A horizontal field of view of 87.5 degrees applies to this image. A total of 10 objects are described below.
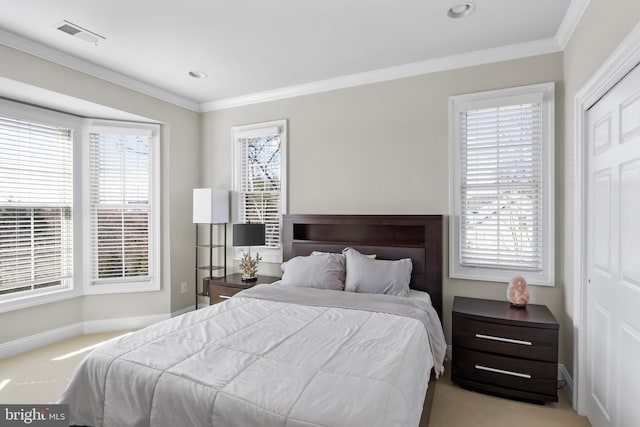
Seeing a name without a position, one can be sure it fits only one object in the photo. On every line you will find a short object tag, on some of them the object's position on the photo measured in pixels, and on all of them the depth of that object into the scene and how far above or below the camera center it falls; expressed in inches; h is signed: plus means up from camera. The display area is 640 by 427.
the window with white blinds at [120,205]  157.3 +3.2
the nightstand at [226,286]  145.3 -32.7
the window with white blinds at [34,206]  131.0 +2.5
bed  53.1 -29.5
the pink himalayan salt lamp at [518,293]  108.4 -26.6
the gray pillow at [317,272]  122.6 -22.8
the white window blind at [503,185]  113.4 +9.4
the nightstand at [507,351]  95.4 -41.6
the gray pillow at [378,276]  115.6 -22.9
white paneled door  67.4 -10.7
